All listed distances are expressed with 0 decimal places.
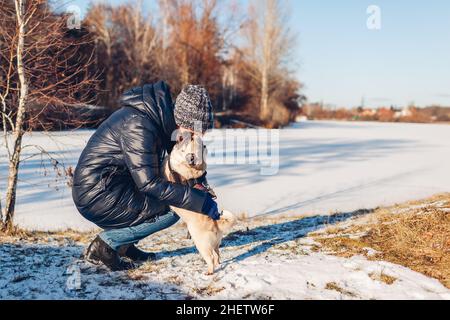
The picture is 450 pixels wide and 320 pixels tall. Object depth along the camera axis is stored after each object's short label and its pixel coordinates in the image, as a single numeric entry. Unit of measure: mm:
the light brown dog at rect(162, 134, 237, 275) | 2500
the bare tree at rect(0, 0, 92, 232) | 3795
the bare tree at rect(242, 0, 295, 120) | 30828
